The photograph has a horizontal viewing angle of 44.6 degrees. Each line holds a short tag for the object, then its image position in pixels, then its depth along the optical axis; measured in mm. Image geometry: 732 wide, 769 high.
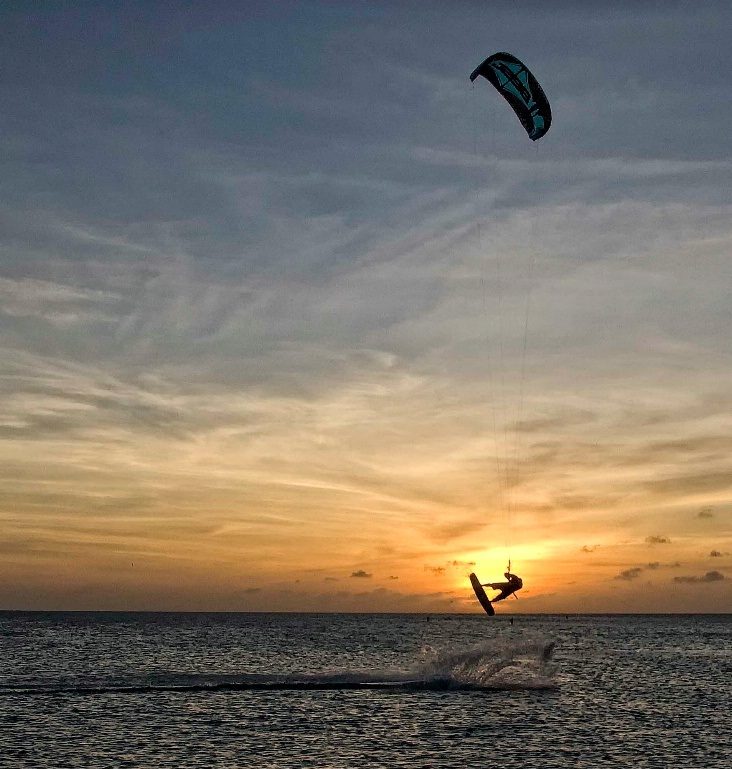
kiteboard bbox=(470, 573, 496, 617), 33175
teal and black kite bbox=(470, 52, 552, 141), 34500
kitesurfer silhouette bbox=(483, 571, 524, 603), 34062
